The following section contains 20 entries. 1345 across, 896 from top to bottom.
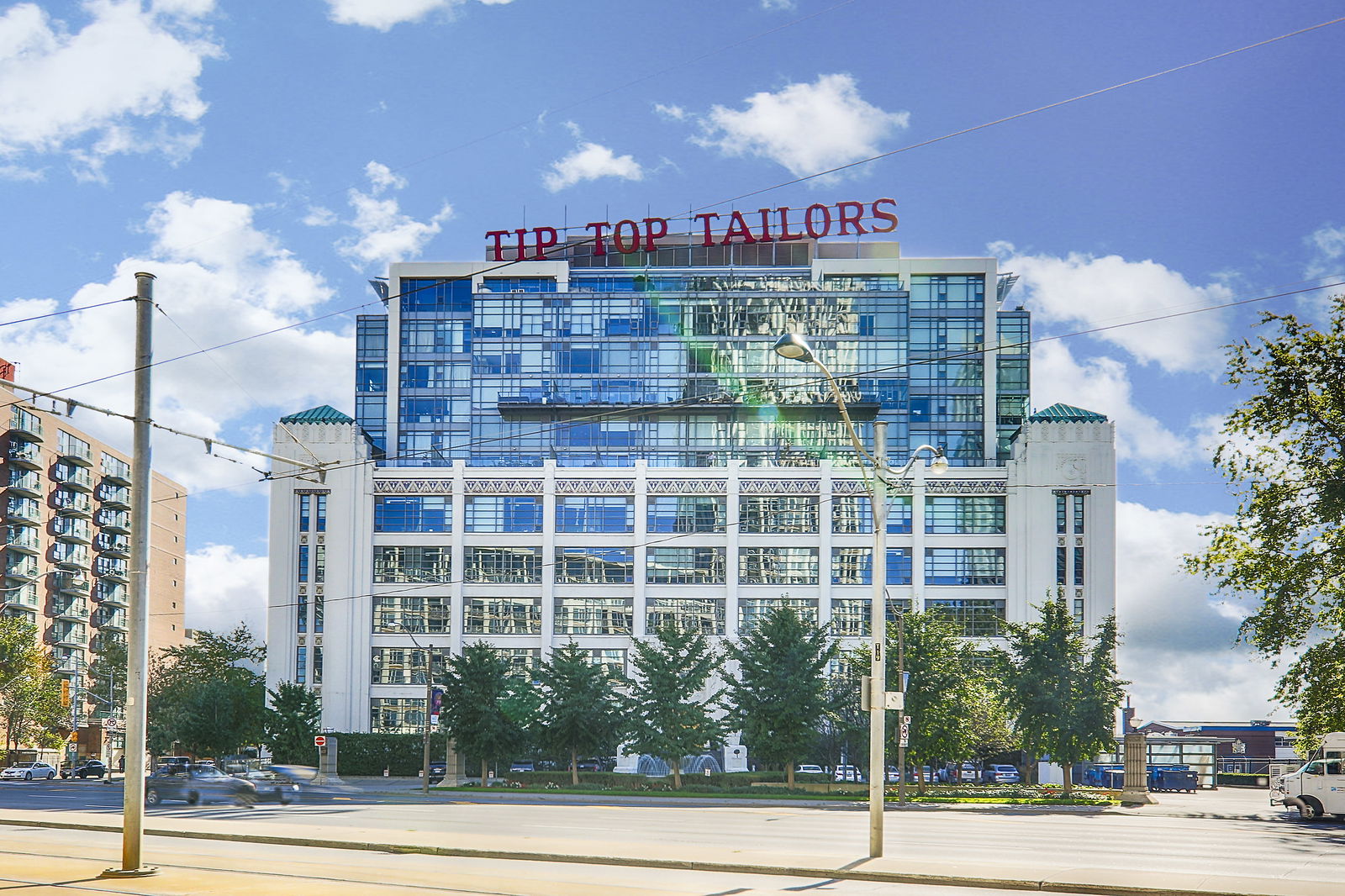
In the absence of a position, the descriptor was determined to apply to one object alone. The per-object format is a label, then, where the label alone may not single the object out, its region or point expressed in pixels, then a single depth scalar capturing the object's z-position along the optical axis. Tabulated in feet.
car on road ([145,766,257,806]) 163.73
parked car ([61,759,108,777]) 347.77
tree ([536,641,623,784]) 240.12
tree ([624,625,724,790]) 233.96
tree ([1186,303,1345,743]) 157.28
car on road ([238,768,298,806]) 164.45
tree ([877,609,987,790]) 211.20
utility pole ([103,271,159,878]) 77.20
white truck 160.66
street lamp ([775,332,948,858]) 85.87
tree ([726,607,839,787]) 223.51
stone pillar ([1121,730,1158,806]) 196.95
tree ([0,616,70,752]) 348.38
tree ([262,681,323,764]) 301.63
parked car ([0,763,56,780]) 313.73
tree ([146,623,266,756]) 312.71
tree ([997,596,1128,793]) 216.33
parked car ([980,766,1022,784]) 298.56
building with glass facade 339.77
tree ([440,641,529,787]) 245.65
